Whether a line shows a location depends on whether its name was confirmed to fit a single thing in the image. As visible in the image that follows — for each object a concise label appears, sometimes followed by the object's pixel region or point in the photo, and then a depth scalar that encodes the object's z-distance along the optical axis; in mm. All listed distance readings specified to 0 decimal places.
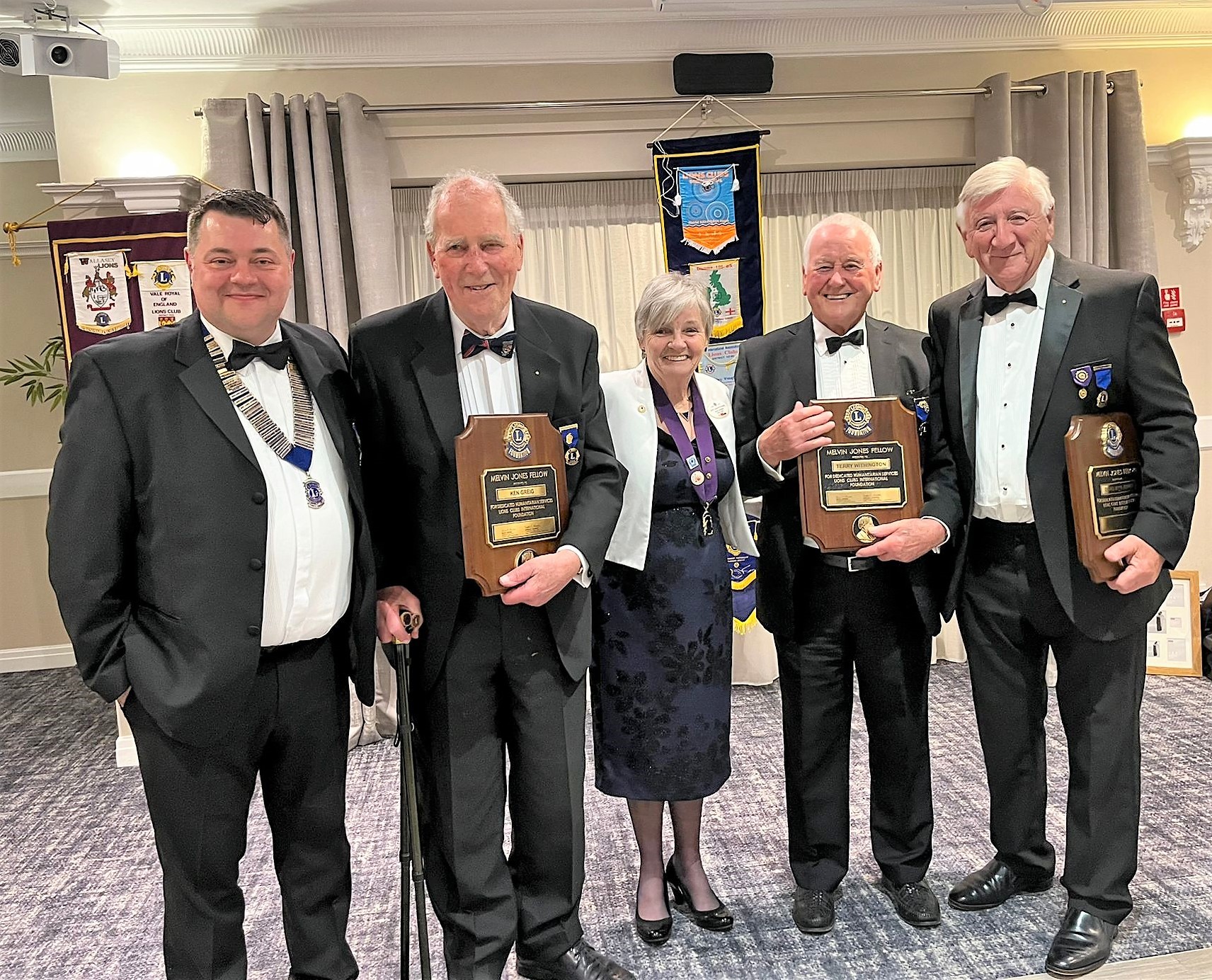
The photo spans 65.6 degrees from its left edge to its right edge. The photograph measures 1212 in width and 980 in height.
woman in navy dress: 2357
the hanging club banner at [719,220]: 4410
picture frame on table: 4535
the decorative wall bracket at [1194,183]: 4738
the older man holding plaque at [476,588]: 2041
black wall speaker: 4391
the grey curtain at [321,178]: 4086
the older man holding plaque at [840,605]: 2383
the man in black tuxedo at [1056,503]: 2219
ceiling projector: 3695
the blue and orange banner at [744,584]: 4273
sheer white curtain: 4746
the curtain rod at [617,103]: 4257
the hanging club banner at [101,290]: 3998
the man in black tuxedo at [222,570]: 1789
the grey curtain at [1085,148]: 4473
